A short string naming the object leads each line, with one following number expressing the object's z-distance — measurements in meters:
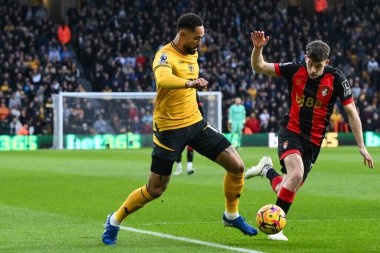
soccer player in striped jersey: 15.63
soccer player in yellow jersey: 15.08
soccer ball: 14.75
